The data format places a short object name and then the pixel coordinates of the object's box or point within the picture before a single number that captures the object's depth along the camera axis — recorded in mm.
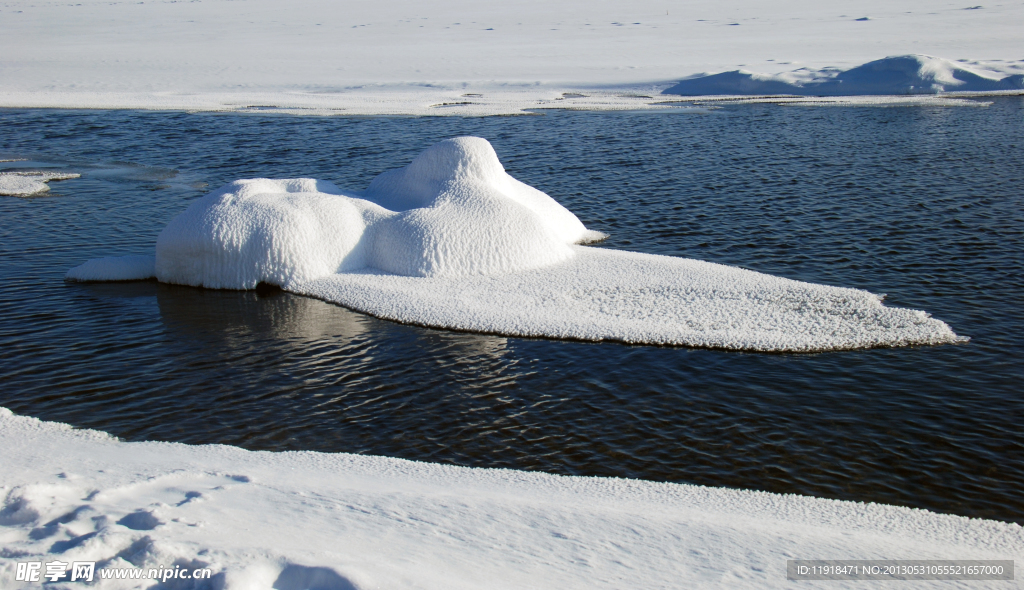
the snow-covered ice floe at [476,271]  8844
